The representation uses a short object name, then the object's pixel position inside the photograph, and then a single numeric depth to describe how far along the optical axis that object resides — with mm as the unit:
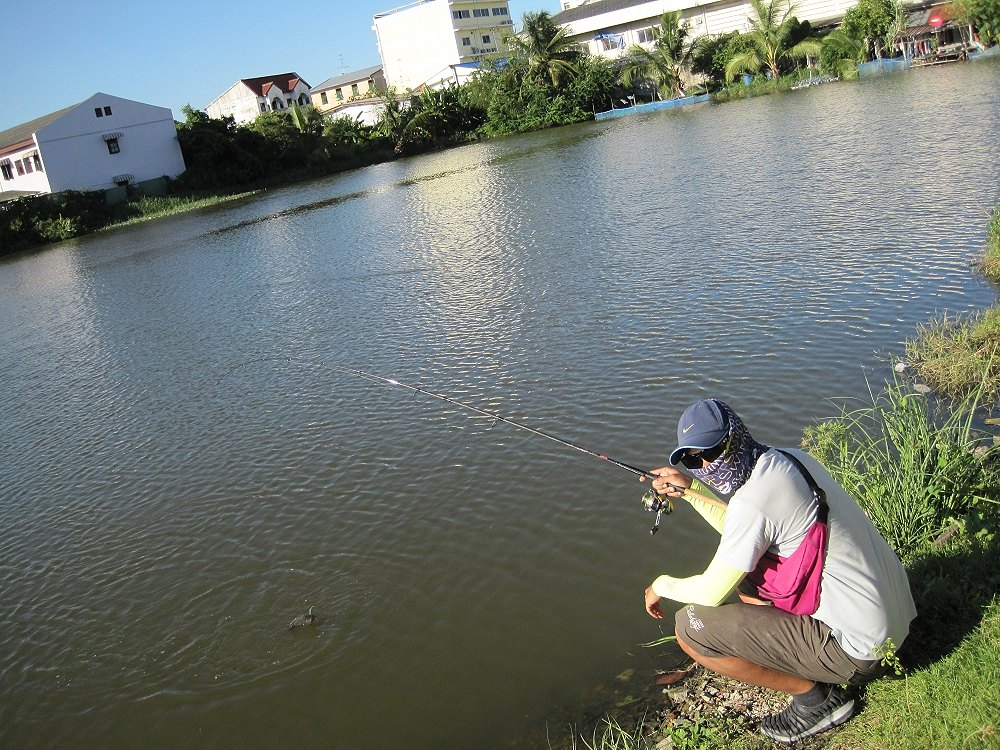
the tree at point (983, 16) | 37562
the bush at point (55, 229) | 41750
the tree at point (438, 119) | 54875
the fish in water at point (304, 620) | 6312
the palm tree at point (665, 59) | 51906
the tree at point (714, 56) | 51188
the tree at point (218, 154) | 50406
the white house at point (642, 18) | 52106
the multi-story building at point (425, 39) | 77562
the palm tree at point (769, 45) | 47594
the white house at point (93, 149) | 46219
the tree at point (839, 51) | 44000
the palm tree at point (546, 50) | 53875
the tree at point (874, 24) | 44750
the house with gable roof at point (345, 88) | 69625
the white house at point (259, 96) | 74875
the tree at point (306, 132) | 52875
